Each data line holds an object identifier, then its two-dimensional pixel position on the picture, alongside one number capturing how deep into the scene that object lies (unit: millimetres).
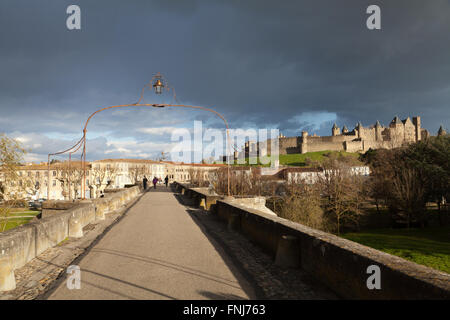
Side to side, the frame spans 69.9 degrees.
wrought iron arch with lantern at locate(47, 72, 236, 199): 15666
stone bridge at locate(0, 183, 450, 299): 4379
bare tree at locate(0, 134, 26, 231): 14961
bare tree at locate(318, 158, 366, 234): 40719
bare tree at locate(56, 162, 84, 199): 68500
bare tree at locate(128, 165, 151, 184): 95512
